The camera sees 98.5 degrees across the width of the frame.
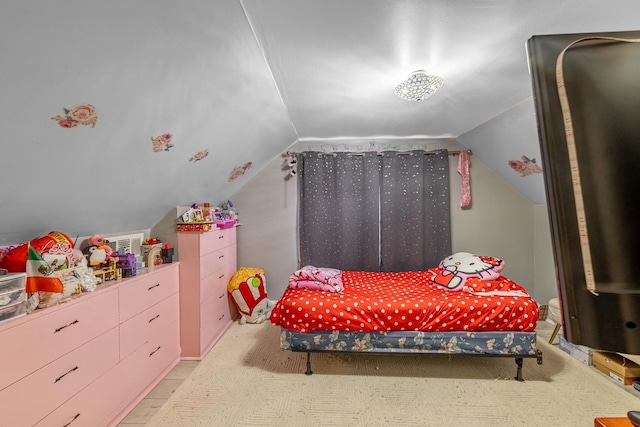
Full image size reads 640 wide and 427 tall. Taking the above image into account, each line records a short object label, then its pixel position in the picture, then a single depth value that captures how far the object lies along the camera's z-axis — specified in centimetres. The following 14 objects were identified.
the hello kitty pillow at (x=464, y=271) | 267
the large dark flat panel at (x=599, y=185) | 49
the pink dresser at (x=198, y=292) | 264
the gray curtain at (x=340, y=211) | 371
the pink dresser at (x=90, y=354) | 131
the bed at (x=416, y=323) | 228
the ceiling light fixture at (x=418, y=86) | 191
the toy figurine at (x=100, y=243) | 203
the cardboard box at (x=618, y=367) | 217
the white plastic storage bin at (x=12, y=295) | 129
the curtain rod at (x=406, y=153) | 366
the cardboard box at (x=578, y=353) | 246
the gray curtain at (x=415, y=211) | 365
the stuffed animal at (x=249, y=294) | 335
